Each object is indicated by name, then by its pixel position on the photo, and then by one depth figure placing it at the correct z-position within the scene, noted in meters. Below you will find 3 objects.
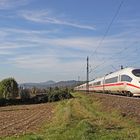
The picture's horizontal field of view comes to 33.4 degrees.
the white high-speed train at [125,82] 22.89
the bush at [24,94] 52.81
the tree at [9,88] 60.06
